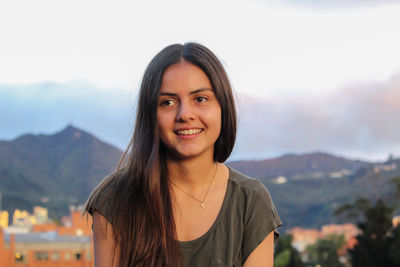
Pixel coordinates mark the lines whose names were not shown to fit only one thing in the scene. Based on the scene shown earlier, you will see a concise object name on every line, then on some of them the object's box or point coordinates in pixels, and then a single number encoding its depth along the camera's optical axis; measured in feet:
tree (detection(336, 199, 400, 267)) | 59.72
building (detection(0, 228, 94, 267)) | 73.88
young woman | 6.29
